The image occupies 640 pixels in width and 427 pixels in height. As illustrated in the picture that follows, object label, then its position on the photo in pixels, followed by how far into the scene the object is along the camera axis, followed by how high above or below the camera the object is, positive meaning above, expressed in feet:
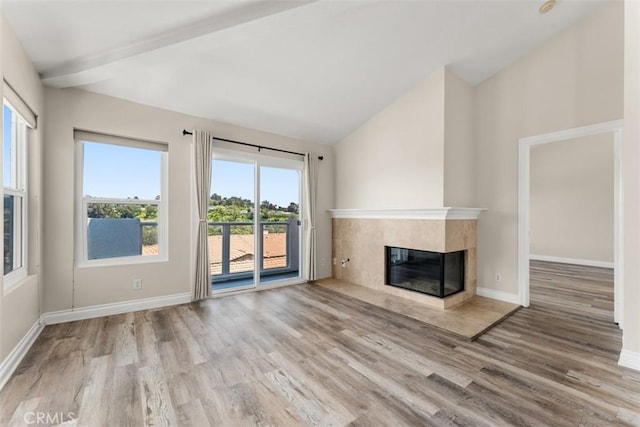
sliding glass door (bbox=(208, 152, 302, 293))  13.17 -0.33
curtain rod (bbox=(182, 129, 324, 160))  11.62 +3.38
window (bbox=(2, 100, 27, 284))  7.20 +0.57
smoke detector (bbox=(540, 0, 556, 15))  8.96 +7.03
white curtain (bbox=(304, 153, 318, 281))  15.16 +0.02
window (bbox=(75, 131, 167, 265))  10.02 +0.51
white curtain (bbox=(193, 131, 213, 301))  11.68 +0.31
